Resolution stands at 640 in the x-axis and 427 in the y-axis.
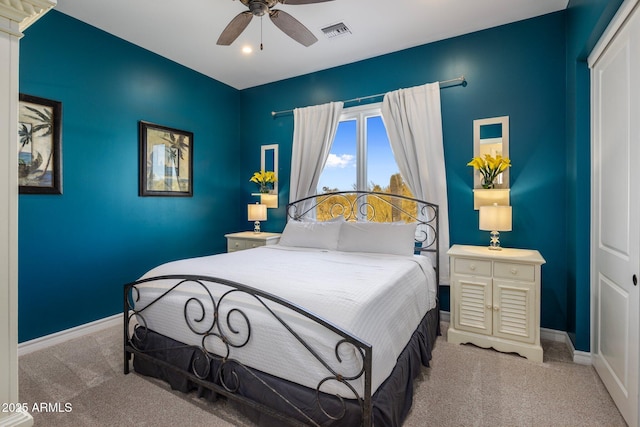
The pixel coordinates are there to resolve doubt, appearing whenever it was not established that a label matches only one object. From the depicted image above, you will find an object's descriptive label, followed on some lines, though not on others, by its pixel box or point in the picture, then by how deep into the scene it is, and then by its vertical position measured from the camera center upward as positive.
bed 1.54 -0.69
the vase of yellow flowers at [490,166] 3.06 +0.45
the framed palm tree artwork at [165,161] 3.78 +0.64
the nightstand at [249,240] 4.20 -0.37
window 3.95 +0.67
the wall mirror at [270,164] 4.57 +0.73
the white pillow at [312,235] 3.48 -0.25
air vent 3.27 +1.90
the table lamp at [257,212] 4.42 -0.01
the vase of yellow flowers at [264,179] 4.55 +0.47
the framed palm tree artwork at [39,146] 2.79 +0.60
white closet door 1.78 +0.02
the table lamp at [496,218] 2.87 -0.05
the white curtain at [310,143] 4.16 +0.92
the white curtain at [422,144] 3.45 +0.76
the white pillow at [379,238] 3.10 -0.25
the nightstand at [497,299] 2.63 -0.75
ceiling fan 2.34 +1.51
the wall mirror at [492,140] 3.23 +0.75
